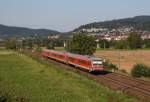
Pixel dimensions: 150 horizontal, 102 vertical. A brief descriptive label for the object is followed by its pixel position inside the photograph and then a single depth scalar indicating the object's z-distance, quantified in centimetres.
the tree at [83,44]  8319
